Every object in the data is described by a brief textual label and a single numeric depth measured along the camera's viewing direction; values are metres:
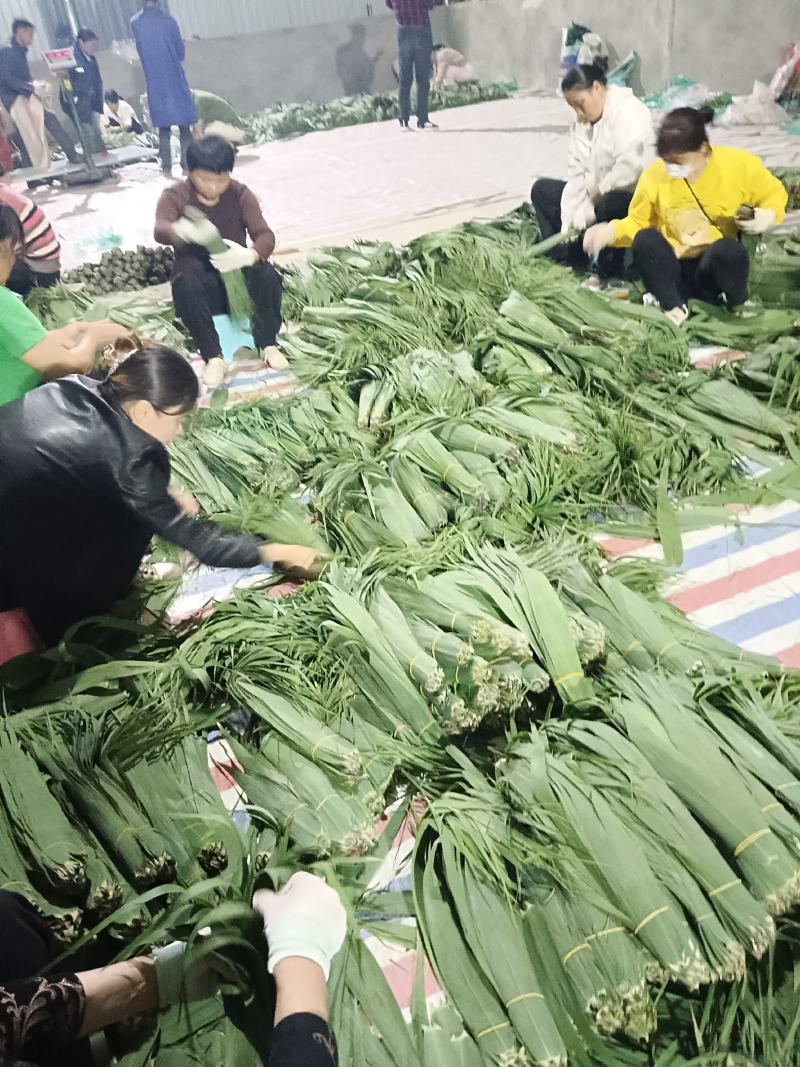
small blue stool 2.53
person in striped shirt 1.96
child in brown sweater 2.18
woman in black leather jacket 1.45
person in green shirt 1.56
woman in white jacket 2.67
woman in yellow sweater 2.53
